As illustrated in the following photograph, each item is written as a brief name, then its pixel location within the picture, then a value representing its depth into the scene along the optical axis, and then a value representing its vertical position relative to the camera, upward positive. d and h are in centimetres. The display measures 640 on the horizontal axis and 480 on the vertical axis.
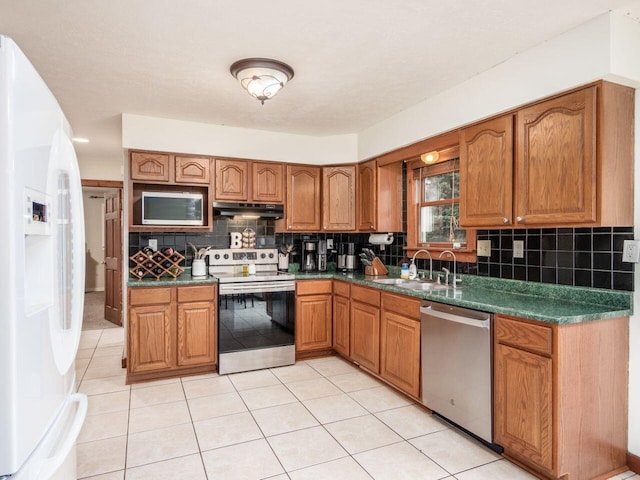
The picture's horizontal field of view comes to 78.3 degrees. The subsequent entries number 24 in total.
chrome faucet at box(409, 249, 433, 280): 356 -31
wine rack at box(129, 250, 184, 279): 370 -28
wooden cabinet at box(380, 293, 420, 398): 290 -85
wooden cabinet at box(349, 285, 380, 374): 340 -85
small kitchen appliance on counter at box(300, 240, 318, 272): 444 -25
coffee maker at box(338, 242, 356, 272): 445 -26
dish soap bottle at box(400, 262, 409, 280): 368 -35
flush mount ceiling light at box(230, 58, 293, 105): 254 +107
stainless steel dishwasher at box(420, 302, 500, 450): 229 -84
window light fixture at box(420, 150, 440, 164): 359 +71
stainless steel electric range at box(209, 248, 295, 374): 364 -82
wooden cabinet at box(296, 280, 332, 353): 397 -83
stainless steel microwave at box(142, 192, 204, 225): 368 +26
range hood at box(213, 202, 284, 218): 389 +25
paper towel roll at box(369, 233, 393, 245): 411 -4
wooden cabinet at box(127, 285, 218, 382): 340 -86
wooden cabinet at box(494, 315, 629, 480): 195 -85
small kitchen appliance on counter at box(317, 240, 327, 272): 447 -25
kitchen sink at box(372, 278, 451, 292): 313 -43
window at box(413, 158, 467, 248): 349 +28
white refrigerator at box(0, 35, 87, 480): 84 -10
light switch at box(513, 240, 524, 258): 275 -11
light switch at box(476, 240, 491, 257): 302 -11
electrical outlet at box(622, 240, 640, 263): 211 -10
